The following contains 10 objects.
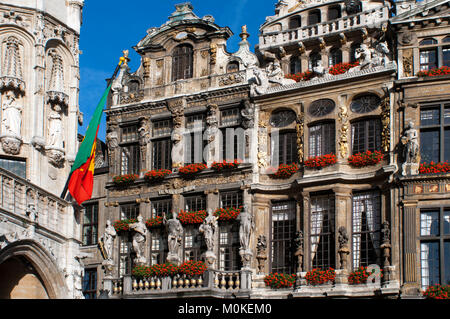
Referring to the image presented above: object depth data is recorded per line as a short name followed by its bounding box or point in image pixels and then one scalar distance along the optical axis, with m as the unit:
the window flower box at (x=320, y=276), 27.52
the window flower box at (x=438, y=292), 25.12
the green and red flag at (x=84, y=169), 23.44
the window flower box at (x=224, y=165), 30.09
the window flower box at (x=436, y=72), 27.42
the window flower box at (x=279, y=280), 28.34
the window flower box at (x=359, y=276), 27.05
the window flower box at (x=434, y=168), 26.59
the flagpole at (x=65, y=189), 23.48
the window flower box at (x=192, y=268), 29.02
